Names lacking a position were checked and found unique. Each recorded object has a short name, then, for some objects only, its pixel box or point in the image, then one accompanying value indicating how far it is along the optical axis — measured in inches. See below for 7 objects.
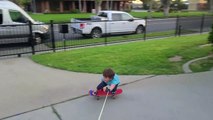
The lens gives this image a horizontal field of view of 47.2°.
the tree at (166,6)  1436.3
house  1772.9
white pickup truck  509.4
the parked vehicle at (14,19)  366.3
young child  175.9
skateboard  179.8
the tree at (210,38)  322.0
